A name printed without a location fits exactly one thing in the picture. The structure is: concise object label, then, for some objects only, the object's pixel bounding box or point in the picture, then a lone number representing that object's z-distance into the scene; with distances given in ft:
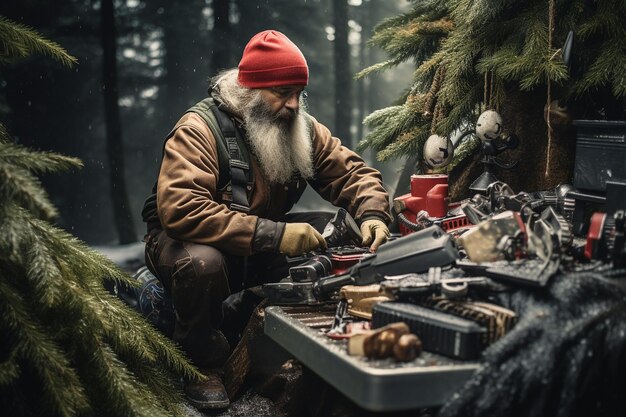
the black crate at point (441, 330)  7.18
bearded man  11.28
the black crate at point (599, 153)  10.52
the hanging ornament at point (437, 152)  13.26
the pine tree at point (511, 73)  12.03
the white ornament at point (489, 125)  12.63
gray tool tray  6.86
